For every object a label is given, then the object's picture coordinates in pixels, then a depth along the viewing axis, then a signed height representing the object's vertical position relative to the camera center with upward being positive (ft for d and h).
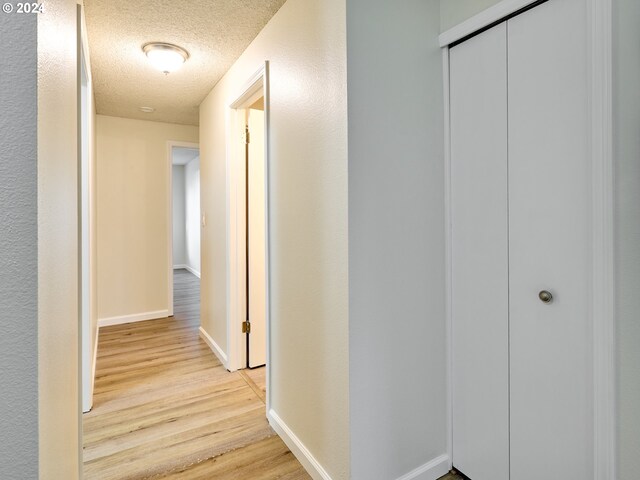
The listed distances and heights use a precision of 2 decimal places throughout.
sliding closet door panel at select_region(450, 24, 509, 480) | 4.95 -0.28
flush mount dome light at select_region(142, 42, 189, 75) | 7.97 +4.28
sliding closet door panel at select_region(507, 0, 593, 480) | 4.10 -0.06
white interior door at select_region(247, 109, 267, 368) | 9.79 +0.03
